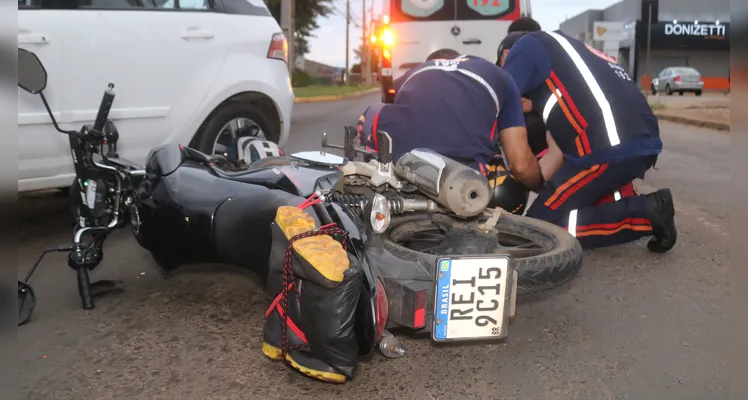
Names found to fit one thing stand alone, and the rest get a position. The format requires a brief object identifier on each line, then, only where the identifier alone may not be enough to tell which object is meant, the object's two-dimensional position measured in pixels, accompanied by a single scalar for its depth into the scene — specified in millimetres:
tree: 32031
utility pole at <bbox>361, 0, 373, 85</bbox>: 57347
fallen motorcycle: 2340
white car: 4043
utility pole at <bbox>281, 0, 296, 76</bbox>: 18516
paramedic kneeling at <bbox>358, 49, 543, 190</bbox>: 3344
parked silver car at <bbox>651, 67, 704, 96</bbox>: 34656
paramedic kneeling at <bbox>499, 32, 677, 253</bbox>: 3971
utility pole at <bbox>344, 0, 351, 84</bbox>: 53812
